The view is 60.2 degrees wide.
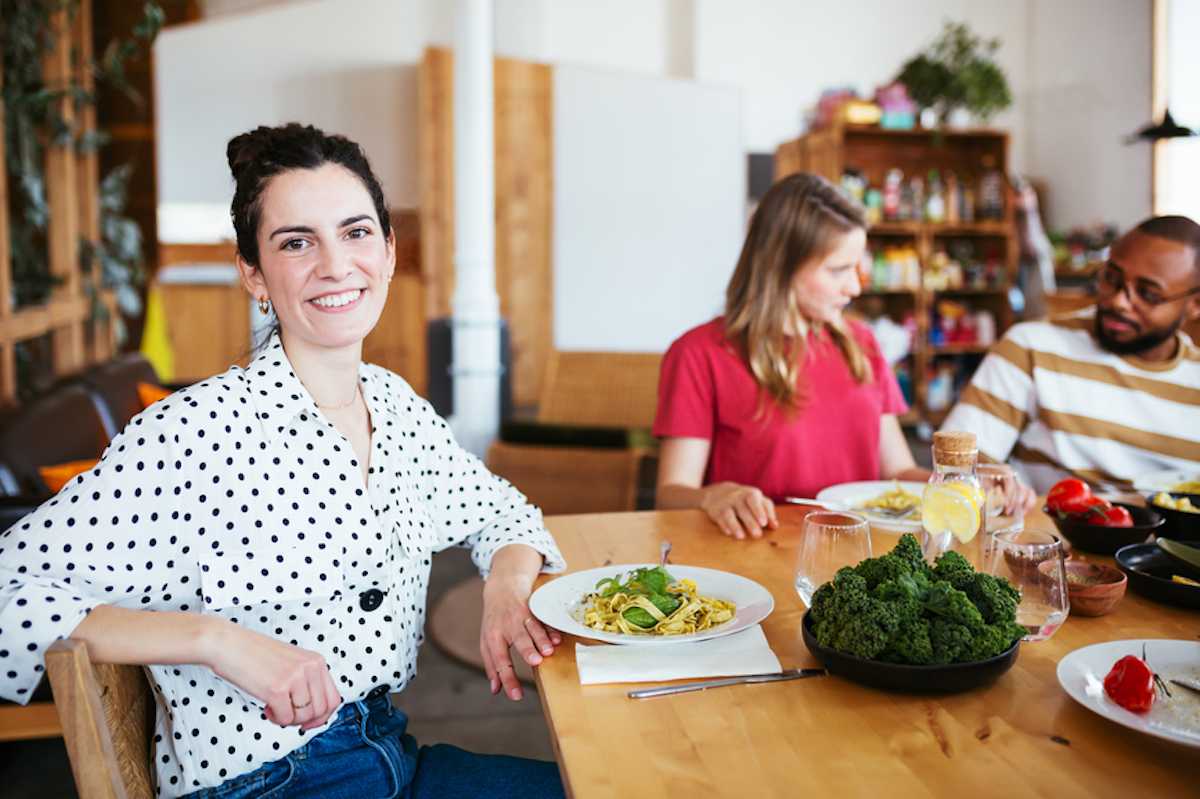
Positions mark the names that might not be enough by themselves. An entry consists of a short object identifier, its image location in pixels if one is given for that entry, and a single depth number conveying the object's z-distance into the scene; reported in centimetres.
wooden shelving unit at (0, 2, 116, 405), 395
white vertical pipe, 526
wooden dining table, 87
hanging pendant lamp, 635
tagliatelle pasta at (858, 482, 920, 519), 175
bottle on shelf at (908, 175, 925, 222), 710
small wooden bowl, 127
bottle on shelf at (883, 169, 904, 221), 700
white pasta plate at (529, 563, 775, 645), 116
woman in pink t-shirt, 214
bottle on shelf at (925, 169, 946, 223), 711
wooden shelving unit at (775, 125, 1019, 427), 706
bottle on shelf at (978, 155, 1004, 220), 715
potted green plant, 679
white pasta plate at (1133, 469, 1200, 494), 188
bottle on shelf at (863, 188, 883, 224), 702
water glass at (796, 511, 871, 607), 119
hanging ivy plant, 383
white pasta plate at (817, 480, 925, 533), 176
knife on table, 105
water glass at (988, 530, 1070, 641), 116
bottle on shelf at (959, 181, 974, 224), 720
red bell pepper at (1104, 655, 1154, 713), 96
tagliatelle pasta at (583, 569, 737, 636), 119
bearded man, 215
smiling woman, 106
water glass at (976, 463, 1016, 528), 154
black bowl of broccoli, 101
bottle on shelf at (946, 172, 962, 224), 714
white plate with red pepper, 93
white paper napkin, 110
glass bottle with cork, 130
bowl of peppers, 153
